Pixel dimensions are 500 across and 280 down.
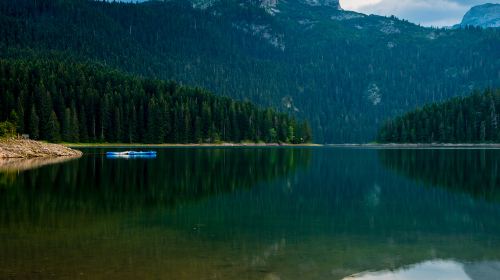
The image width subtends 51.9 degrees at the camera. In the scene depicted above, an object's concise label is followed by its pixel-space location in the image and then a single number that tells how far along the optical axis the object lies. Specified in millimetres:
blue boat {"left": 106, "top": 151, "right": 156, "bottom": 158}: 99000
